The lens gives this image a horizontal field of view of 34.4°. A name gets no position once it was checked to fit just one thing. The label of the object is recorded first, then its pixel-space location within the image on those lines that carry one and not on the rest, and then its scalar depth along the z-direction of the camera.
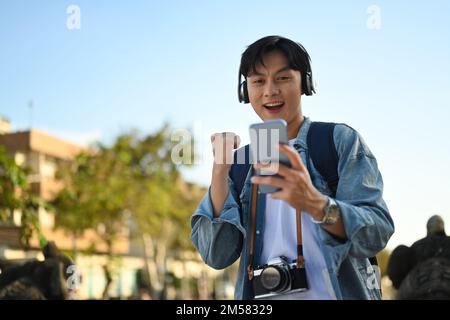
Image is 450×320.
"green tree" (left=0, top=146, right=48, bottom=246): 7.66
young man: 2.08
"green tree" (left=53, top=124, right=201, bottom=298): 27.86
